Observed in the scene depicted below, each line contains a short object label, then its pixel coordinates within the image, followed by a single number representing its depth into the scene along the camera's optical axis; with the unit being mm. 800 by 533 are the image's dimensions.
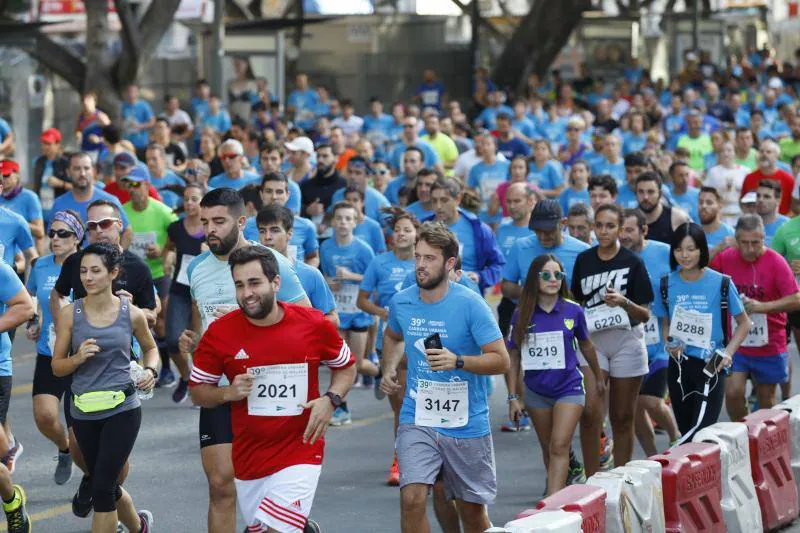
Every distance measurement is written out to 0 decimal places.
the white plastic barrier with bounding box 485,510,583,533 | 13445
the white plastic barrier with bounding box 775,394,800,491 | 19453
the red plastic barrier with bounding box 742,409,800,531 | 18375
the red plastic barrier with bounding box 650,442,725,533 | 16422
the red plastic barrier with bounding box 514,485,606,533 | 14242
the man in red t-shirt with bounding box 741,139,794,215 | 31453
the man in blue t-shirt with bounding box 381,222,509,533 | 15258
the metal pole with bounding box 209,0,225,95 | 46625
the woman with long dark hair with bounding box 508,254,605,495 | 18234
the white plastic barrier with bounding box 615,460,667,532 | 15678
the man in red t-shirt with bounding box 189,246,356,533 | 13758
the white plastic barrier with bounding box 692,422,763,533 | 17328
